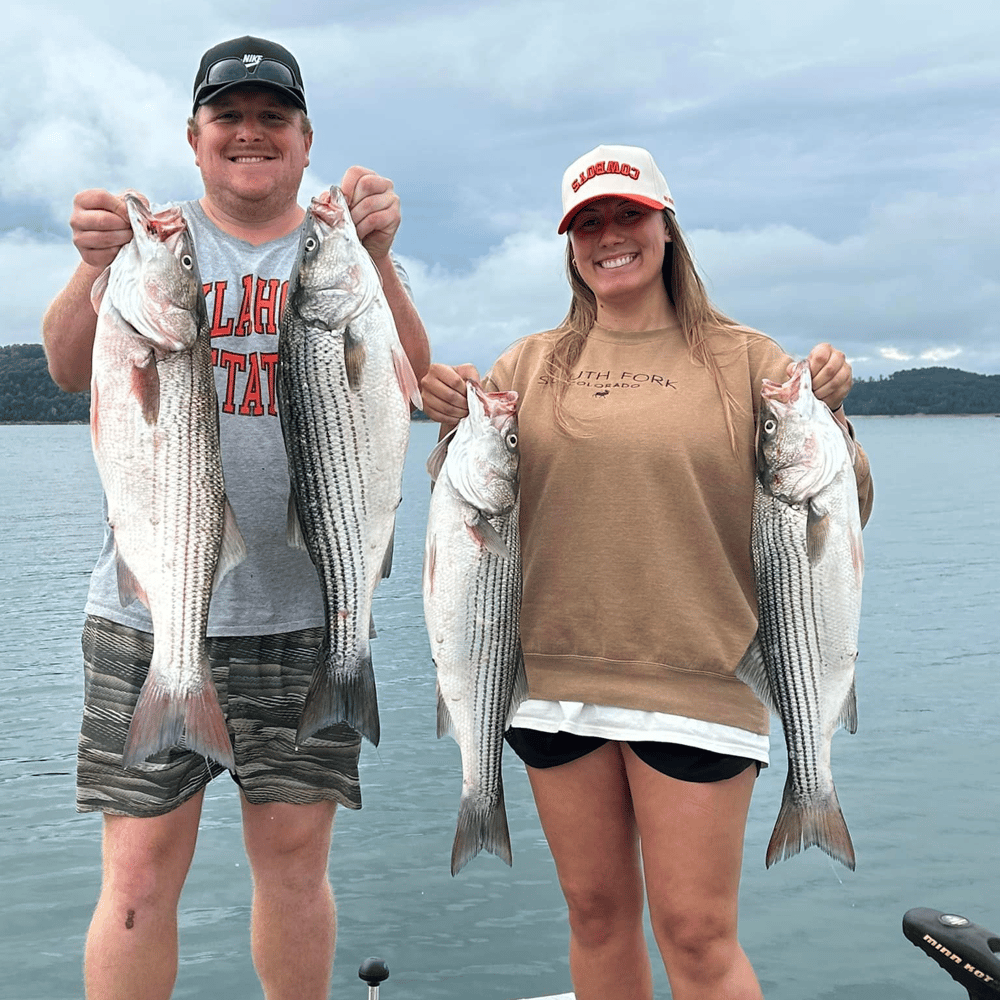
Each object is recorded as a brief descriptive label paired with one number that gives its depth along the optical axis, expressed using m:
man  3.13
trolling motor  3.21
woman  3.06
